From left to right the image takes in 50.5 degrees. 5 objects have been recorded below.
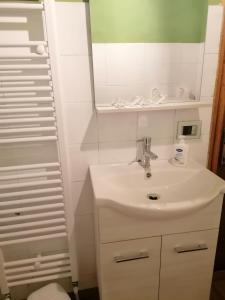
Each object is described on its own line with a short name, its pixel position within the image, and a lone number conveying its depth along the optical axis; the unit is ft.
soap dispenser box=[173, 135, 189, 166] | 4.37
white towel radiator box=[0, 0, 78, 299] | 3.52
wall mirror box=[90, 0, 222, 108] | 3.78
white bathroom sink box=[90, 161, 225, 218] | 3.48
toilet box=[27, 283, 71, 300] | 4.41
